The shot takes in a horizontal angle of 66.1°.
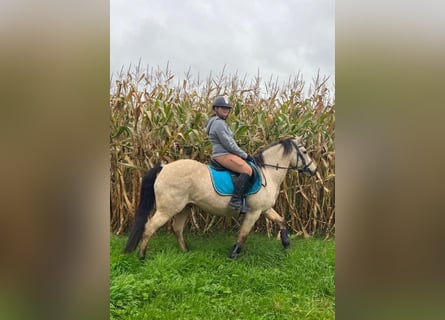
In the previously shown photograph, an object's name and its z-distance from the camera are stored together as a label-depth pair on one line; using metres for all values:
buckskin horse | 2.72
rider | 2.71
